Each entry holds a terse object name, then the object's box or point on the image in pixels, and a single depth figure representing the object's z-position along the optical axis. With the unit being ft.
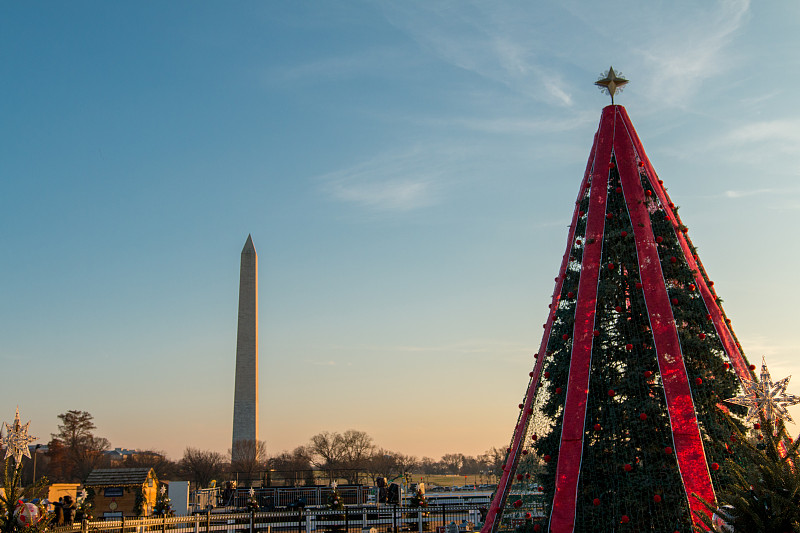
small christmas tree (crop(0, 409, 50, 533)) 35.19
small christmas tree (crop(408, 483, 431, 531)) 79.94
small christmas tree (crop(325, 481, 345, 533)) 78.64
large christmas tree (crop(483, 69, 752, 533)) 33.19
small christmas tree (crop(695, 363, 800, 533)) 21.59
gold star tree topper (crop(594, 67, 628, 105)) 43.14
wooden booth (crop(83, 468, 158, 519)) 83.25
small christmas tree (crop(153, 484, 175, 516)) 80.81
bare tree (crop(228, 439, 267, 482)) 166.43
